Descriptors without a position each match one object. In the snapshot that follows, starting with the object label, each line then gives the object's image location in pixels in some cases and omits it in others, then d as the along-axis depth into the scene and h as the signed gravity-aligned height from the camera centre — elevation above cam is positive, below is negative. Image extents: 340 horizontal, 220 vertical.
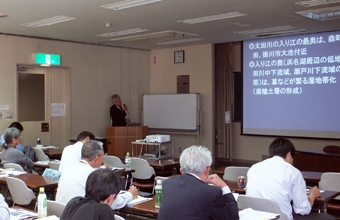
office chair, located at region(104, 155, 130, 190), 6.38 -0.84
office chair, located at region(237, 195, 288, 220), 3.36 -0.79
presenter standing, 10.63 -0.16
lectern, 10.28 -0.77
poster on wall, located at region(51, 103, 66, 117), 9.94 -0.06
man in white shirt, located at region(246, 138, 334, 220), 3.54 -0.66
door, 9.52 -0.19
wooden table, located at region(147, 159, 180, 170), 6.29 -0.86
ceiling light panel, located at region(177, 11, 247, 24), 7.24 +1.57
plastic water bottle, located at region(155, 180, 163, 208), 3.57 -0.75
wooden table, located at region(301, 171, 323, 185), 4.84 -0.81
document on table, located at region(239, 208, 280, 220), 3.15 -0.82
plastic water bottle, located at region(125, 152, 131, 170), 6.26 -0.83
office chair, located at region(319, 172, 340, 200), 4.62 -0.82
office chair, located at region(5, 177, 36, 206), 4.44 -0.90
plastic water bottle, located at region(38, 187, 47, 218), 3.25 -0.76
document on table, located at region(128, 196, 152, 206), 3.71 -0.84
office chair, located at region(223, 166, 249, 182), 5.13 -0.80
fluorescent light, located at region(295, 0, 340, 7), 6.33 +1.56
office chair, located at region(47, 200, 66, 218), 3.29 -0.79
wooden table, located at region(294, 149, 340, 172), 6.46 -0.86
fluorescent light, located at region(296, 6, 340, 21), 6.86 +1.55
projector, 7.90 -0.59
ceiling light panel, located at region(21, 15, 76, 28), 7.49 +1.55
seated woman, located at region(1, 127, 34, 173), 5.97 -0.64
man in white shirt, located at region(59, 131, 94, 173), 5.21 -0.60
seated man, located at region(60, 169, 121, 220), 2.29 -0.52
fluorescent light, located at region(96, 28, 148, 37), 8.77 +1.57
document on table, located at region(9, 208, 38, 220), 3.26 -0.84
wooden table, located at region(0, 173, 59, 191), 4.59 -0.84
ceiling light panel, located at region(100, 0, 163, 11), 6.33 +1.56
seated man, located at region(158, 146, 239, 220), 2.63 -0.56
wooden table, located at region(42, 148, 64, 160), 7.63 -0.84
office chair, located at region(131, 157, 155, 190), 6.27 -0.99
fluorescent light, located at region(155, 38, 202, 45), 9.98 +1.57
